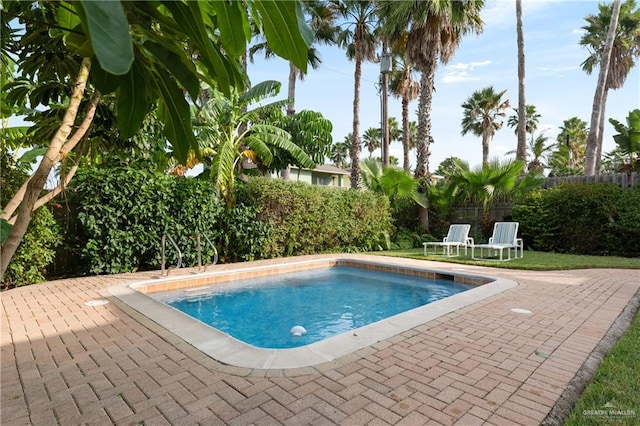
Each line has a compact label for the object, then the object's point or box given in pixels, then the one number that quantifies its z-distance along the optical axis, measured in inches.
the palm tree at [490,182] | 551.8
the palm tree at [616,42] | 933.8
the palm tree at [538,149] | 1317.7
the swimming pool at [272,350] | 149.9
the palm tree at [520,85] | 697.1
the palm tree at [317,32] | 828.6
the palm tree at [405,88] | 924.0
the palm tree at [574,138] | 1558.9
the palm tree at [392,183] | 622.9
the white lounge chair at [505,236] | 481.0
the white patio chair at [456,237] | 511.8
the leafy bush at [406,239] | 639.1
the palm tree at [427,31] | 598.9
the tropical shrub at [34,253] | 296.5
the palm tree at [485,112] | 1306.6
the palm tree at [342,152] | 2370.7
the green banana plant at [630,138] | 556.1
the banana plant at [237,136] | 438.6
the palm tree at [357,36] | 799.1
